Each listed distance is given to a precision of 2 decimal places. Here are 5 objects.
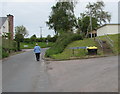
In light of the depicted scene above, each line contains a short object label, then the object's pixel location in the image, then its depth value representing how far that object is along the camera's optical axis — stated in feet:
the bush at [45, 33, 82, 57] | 71.89
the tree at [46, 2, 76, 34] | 192.56
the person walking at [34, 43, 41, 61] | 58.18
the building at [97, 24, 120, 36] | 132.05
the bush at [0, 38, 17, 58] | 75.42
